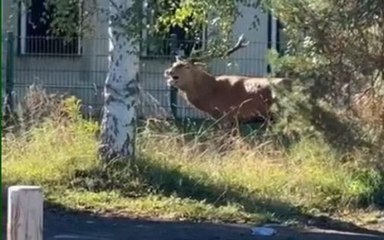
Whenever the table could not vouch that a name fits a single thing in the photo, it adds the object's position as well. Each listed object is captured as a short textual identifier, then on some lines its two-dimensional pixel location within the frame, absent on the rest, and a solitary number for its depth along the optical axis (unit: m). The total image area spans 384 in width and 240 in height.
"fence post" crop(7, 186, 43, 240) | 5.66
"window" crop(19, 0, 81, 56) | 21.96
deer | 18.78
